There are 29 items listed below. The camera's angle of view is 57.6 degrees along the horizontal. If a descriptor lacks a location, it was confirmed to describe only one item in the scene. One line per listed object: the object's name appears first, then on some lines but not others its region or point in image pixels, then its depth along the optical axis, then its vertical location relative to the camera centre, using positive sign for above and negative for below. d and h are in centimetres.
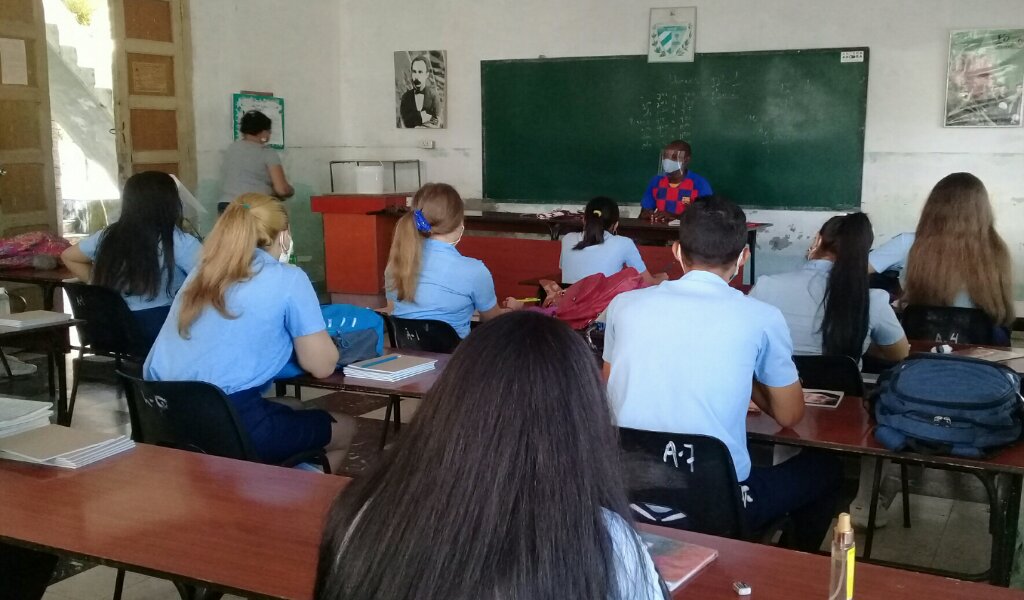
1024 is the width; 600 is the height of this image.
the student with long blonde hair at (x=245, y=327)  249 -41
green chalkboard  717 +41
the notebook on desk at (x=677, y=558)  138 -59
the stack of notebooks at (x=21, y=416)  205 -53
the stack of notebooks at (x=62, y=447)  189 -56
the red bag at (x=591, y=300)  338 -45
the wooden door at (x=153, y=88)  681 +66
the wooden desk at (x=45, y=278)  457 -50
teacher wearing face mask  691 -10
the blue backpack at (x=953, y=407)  204 -51
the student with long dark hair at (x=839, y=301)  296 -40
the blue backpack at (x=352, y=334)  286 -50
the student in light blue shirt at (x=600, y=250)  462 -37
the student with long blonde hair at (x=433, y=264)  359 -34
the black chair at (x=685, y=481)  195 -65
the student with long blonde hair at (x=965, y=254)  362 -31
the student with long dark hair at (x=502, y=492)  92 -32
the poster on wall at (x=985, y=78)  658 +69
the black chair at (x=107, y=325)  390 -63
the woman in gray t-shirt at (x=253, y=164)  707 +9
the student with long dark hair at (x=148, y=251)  391 -32
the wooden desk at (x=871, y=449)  204 -61
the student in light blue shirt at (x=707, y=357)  205 -40
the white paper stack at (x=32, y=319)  341 -53
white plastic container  811 -3
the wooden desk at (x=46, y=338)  345 -64
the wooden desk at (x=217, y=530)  138 -59
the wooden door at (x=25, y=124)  609 +34
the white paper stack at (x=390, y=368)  271 -57
